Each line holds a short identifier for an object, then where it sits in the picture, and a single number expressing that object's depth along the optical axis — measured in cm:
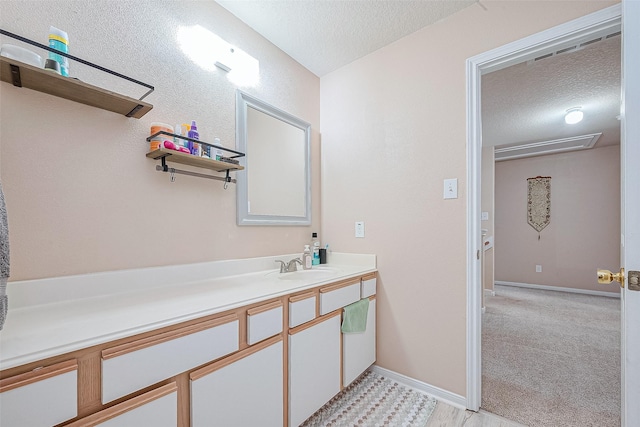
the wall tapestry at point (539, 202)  460
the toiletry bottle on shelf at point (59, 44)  100
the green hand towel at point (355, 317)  164
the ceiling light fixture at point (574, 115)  293
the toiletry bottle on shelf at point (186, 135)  137
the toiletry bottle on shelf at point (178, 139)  134
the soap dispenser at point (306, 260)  194
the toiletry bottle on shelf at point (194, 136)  140
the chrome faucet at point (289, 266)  179
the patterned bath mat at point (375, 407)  150
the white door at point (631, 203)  93
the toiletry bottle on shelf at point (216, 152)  149
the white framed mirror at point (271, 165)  172
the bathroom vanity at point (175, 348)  70
